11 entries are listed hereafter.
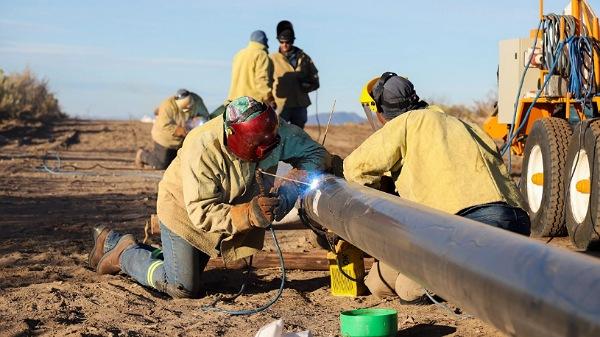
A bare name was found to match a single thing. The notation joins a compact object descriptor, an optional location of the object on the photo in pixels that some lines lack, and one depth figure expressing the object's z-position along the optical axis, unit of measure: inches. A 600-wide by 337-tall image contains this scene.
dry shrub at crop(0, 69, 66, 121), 1322.6
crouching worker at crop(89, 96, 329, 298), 251.1
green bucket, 210.7
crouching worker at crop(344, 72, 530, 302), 236.1
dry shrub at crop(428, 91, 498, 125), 1164.7
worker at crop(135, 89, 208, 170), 584.4
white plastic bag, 194.4
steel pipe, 126.0
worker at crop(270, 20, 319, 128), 551.8
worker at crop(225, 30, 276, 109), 527.2
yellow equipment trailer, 346.4
